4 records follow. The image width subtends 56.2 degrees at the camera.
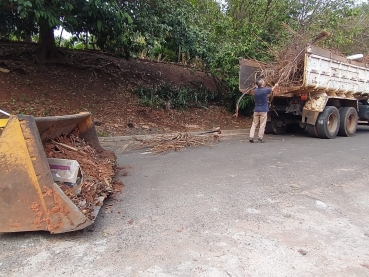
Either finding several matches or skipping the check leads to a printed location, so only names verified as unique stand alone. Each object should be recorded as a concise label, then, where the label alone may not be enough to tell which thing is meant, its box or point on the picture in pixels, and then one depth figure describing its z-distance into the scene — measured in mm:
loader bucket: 3104
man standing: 9461
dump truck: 9500
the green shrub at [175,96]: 12664
